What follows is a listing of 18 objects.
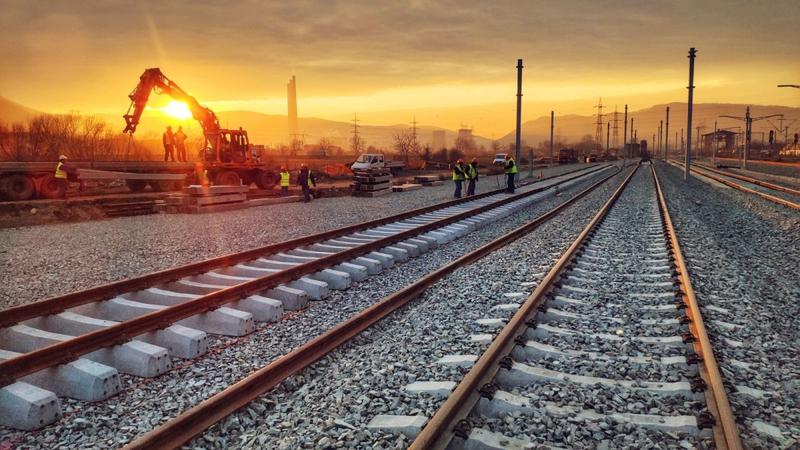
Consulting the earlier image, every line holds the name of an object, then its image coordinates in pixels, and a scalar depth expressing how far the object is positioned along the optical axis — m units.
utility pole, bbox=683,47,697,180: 32.00
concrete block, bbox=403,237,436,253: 11.09
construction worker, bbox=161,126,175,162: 28.75
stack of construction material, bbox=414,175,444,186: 33.52
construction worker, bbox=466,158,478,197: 22.84
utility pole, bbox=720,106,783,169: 54.64
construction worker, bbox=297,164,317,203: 22.75
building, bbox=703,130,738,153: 155.00
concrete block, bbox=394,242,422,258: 10.63
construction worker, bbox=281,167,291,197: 24.77
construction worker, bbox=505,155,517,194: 23.08
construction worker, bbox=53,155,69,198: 21.13
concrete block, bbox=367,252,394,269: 9.58
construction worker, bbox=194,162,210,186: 25.57
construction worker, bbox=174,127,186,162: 29.05
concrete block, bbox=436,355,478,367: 4.92
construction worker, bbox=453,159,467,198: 21.98
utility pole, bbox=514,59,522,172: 31.39
